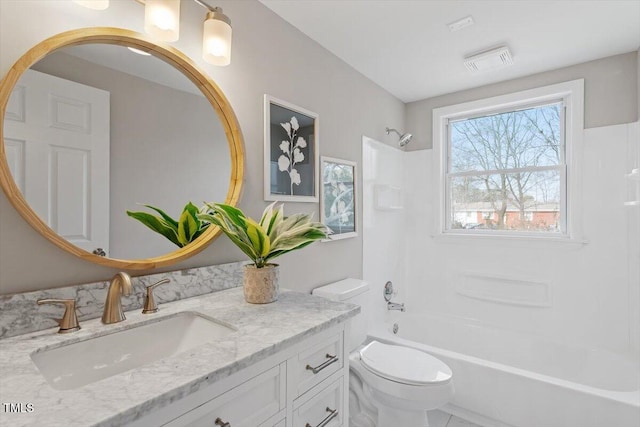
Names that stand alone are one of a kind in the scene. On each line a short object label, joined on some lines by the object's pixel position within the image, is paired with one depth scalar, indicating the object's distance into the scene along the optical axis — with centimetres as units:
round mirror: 91
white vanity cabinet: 70
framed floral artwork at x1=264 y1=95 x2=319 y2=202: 164
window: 244
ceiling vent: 209
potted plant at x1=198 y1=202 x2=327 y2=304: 116
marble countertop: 55
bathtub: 162
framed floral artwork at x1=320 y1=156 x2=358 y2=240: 204
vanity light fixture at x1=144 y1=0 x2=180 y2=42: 108
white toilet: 154
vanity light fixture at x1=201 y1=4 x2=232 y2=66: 125
